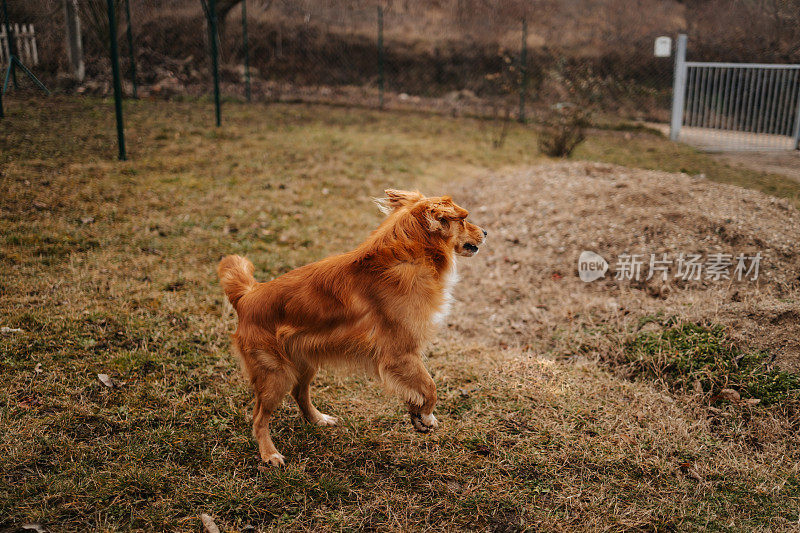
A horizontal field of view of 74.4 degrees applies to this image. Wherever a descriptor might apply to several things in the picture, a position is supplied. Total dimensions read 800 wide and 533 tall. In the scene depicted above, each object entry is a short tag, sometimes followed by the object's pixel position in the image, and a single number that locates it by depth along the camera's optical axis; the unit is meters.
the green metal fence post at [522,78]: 15.01
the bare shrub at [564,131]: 10.94
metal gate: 11.02
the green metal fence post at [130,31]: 11.69
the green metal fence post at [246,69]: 14.15
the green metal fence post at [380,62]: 15.10
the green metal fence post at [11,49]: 8.02
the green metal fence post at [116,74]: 7.29
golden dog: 2.90
